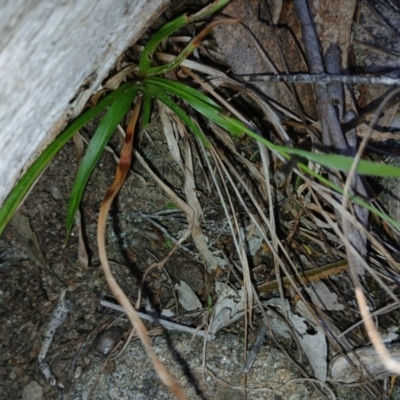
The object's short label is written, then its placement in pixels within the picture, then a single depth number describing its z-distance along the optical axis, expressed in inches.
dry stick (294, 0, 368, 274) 14.0
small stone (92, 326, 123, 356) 13.7
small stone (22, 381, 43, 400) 13.2
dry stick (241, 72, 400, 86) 12.6
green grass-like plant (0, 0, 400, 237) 13.0
